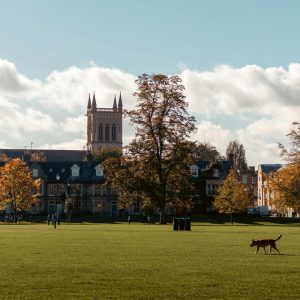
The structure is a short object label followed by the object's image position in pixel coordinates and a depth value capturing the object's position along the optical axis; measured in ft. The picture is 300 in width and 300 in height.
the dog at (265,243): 108.37
